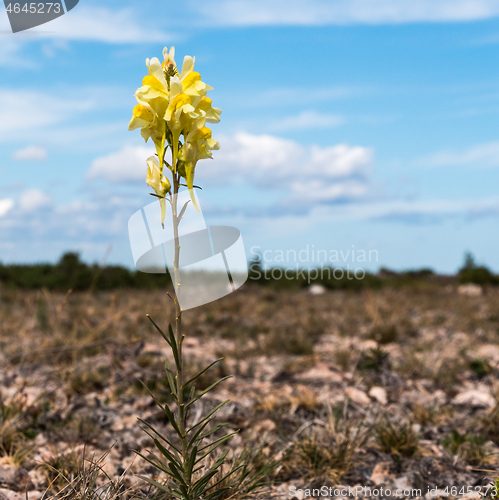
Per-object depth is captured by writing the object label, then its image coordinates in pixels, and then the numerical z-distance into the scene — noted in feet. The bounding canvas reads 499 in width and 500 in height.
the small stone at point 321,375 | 14.14
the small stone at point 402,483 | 8.59
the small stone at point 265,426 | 10.64
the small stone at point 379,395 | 12.55
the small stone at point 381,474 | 8.86
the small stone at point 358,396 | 12.33
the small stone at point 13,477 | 8.21
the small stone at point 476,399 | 12.59
